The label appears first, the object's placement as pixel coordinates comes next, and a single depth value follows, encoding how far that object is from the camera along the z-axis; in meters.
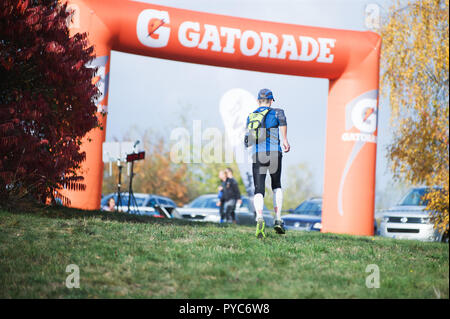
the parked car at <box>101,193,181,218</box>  16.56
